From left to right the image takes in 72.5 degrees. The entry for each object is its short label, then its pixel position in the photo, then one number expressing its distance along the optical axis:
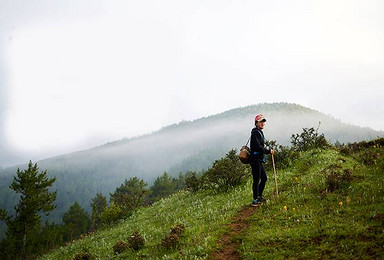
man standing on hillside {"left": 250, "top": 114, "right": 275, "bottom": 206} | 10.91
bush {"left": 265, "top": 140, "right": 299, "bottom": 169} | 19.51
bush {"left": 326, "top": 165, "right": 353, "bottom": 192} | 11.01
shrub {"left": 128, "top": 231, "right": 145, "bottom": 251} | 10.55
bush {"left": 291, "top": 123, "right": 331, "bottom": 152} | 24.41
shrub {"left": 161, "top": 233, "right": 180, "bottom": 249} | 9.20
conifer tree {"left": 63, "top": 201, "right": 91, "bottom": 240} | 85.50
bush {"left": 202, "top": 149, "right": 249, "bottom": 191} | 17.70
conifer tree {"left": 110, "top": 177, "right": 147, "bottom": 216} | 23.55
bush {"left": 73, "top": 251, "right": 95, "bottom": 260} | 11.04
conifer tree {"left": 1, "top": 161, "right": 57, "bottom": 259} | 36.91
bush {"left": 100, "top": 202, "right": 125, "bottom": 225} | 21.52
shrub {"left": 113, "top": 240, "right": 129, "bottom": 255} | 10.93
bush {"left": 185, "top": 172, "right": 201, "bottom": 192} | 21.30
